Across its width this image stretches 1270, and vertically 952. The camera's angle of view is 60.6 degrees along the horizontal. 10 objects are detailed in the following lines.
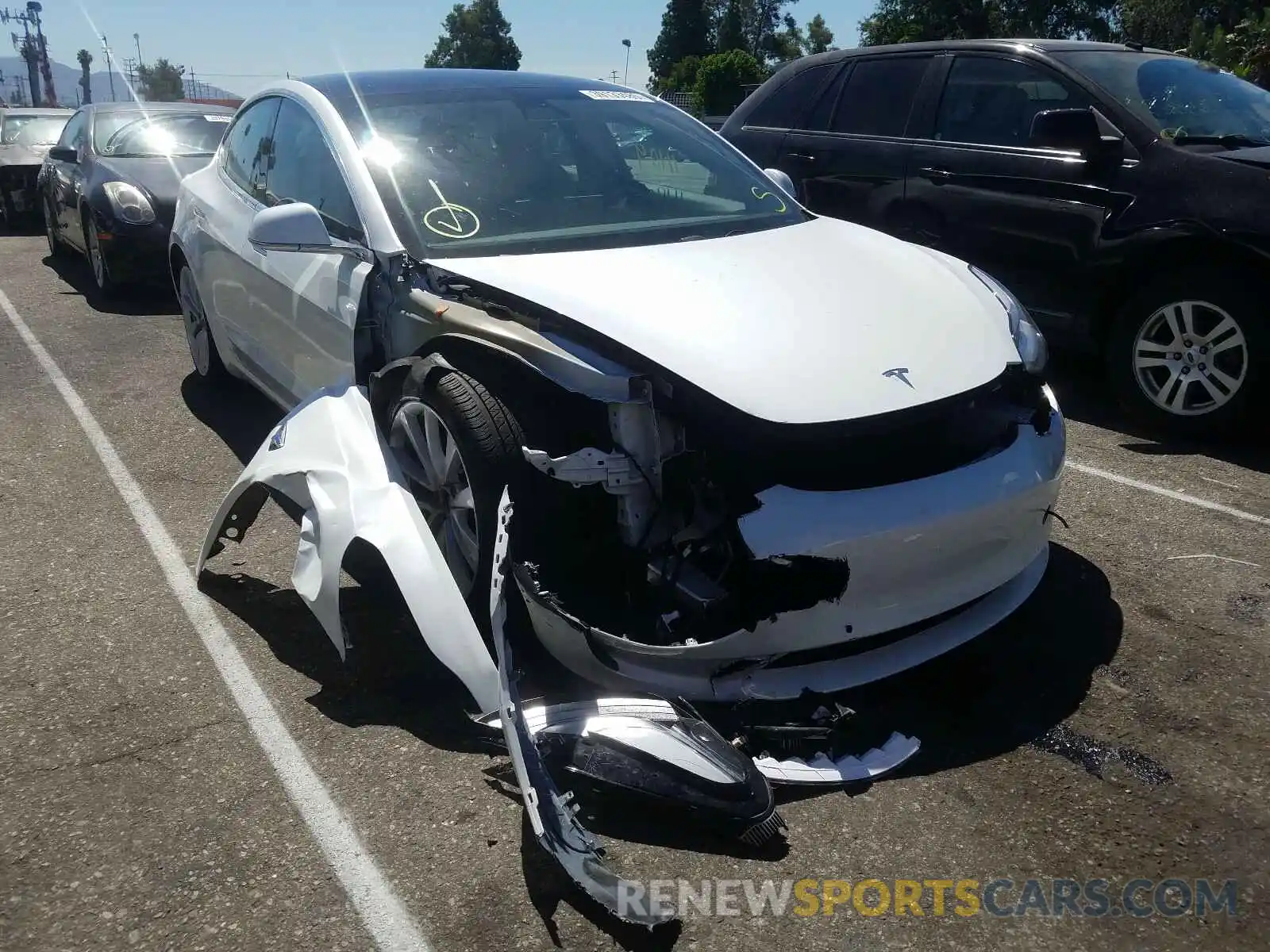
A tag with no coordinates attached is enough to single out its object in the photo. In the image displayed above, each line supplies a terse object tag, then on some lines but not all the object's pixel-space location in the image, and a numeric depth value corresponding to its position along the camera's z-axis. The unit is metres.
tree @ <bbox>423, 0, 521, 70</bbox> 90.28
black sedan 8.27
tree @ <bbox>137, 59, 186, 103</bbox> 89.00
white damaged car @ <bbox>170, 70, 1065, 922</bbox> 2.61
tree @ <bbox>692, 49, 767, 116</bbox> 47.84
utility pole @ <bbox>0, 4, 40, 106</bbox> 72.06
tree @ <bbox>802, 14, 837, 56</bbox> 84.31
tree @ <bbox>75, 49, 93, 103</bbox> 76.68
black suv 4.95
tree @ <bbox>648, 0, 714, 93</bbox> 77.69
